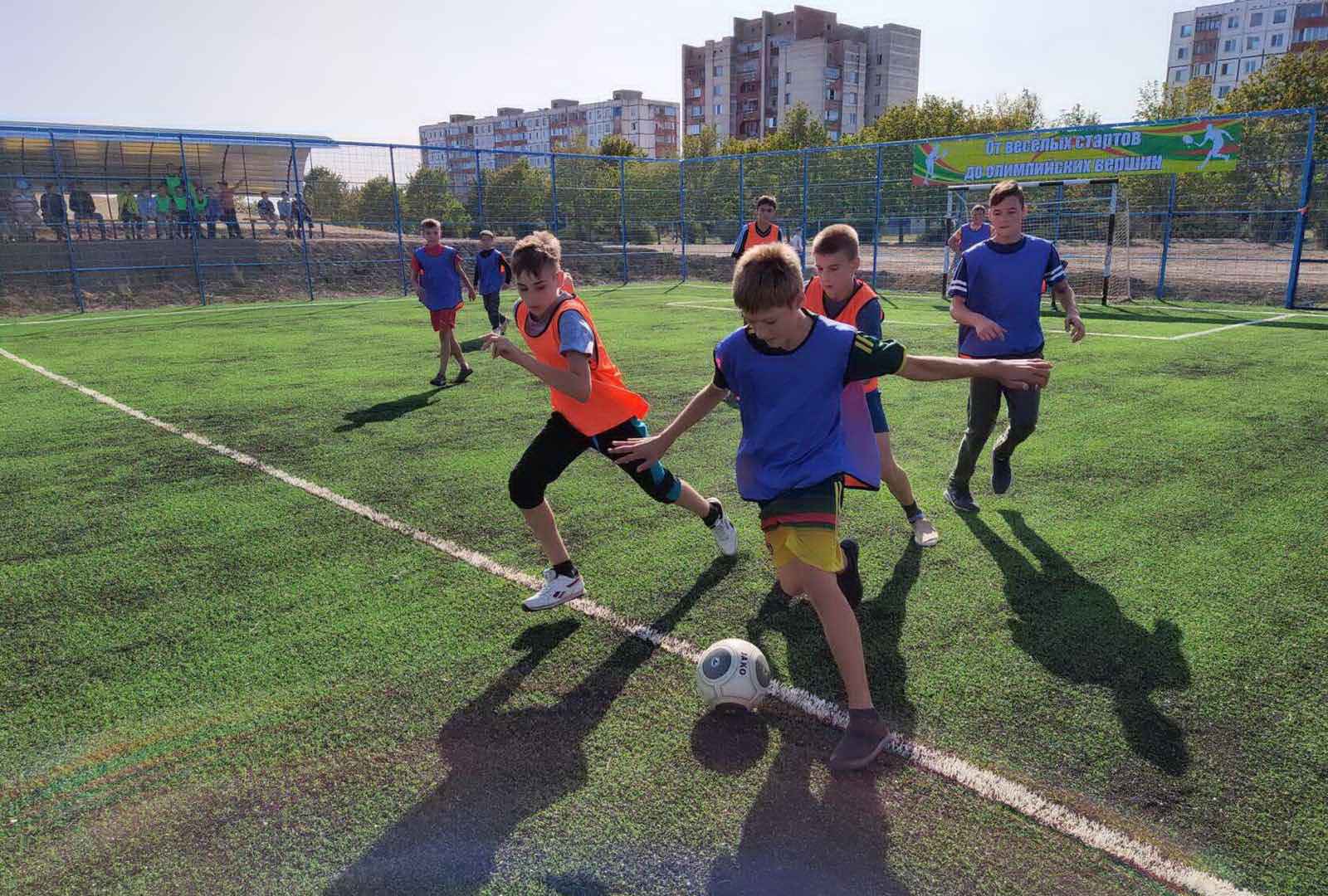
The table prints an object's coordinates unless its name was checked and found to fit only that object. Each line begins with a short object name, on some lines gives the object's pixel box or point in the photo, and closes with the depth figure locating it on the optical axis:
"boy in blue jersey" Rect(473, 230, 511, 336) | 14.33
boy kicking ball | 3.07
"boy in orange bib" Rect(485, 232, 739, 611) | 4.00
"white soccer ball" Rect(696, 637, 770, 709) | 3.34
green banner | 18.16
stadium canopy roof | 20.39
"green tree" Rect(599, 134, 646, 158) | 69.88
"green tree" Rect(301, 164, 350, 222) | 24.41
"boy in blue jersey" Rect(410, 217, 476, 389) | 11.20
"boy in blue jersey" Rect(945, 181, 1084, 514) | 5.50
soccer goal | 19.95
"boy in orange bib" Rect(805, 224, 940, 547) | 4.89
